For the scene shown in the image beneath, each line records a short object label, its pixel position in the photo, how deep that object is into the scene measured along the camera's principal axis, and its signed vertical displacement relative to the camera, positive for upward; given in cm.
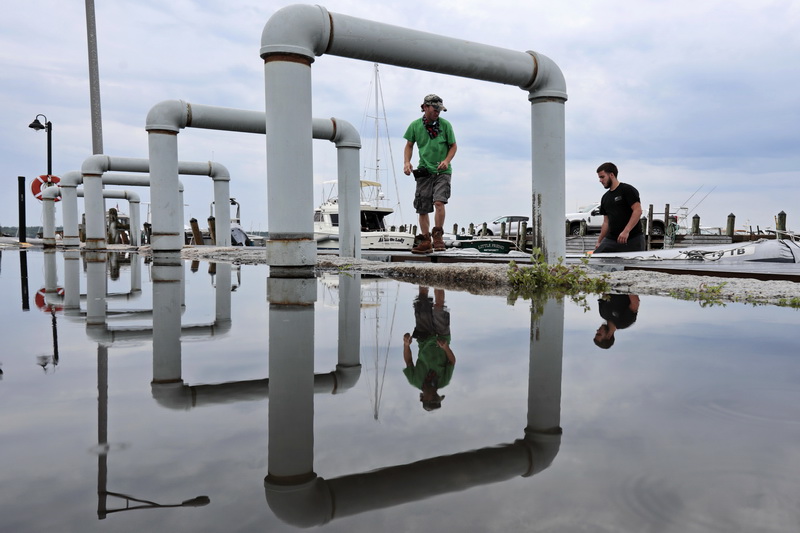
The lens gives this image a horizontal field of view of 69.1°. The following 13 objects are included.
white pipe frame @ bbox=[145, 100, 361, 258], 948 +181
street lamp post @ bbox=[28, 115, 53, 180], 2078 +431
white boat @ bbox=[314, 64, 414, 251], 2166 +73
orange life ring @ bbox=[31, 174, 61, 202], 2183 +261
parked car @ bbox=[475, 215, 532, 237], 3696 +146
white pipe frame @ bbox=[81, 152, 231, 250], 1491 +171
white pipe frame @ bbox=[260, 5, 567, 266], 600 +186
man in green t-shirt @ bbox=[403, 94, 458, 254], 815 +132
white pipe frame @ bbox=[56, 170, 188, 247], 1765 +198
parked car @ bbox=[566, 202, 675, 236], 2686 +127
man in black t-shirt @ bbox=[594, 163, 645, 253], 837 +44
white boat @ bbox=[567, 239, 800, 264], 878 -14
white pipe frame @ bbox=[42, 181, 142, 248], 2105 +164
